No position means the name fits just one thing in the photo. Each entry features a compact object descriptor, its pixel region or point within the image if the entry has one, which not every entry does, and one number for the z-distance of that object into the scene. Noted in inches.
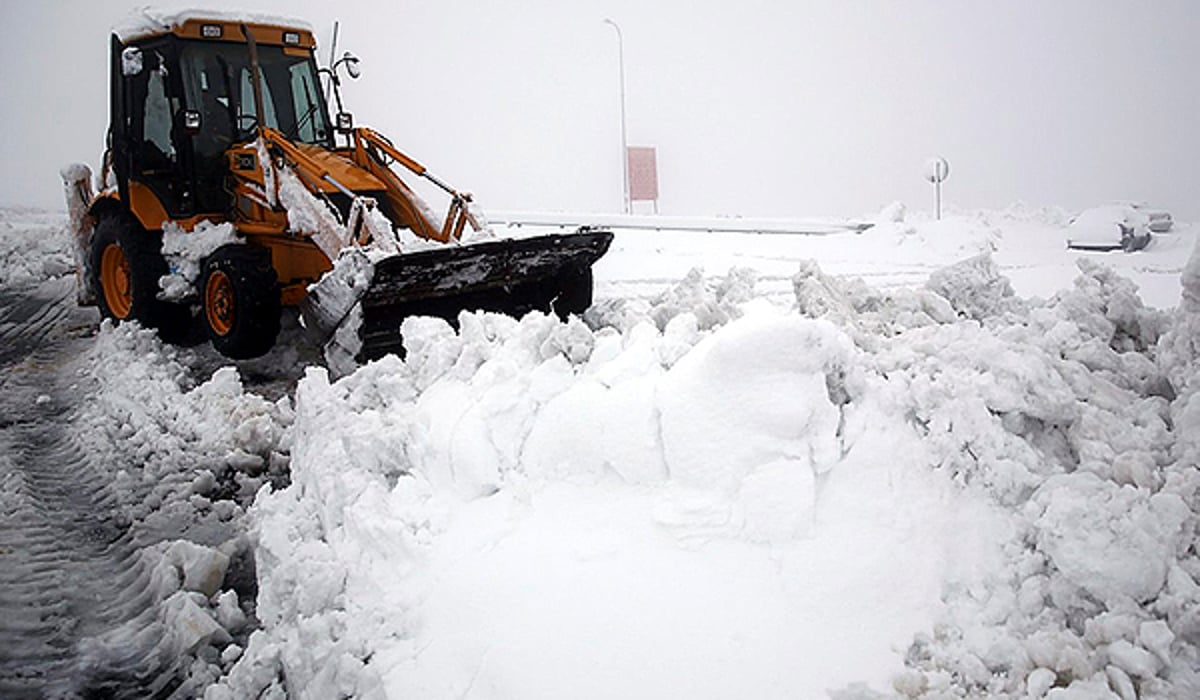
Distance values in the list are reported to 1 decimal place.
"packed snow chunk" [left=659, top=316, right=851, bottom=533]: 107.7
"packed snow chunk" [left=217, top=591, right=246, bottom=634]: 125.3
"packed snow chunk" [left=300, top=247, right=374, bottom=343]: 207.5
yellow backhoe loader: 224.8
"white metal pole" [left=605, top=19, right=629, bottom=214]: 747.4
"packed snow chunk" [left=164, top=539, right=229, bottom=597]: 135.0
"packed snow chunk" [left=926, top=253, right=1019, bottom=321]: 190.2
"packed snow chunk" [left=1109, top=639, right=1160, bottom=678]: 79.5
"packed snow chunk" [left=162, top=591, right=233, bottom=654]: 120.2
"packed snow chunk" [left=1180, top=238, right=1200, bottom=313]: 110.6
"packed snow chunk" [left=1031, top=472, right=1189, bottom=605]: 86.1
